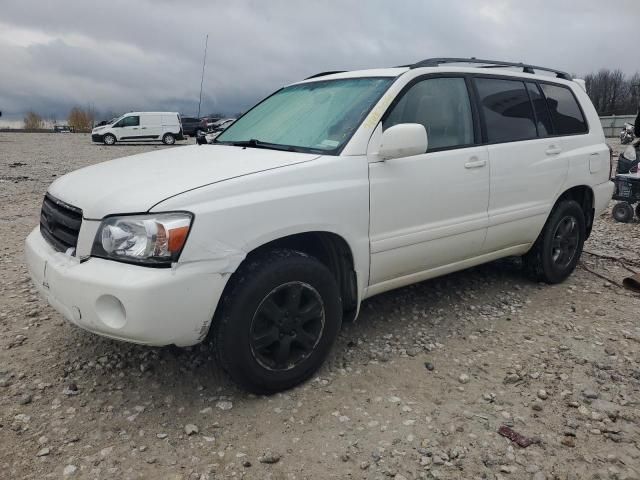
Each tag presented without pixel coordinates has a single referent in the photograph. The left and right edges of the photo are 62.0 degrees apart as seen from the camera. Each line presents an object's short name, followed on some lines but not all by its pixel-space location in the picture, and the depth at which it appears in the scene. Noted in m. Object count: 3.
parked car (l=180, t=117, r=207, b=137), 35.72
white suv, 2.42
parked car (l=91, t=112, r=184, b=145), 28.05
